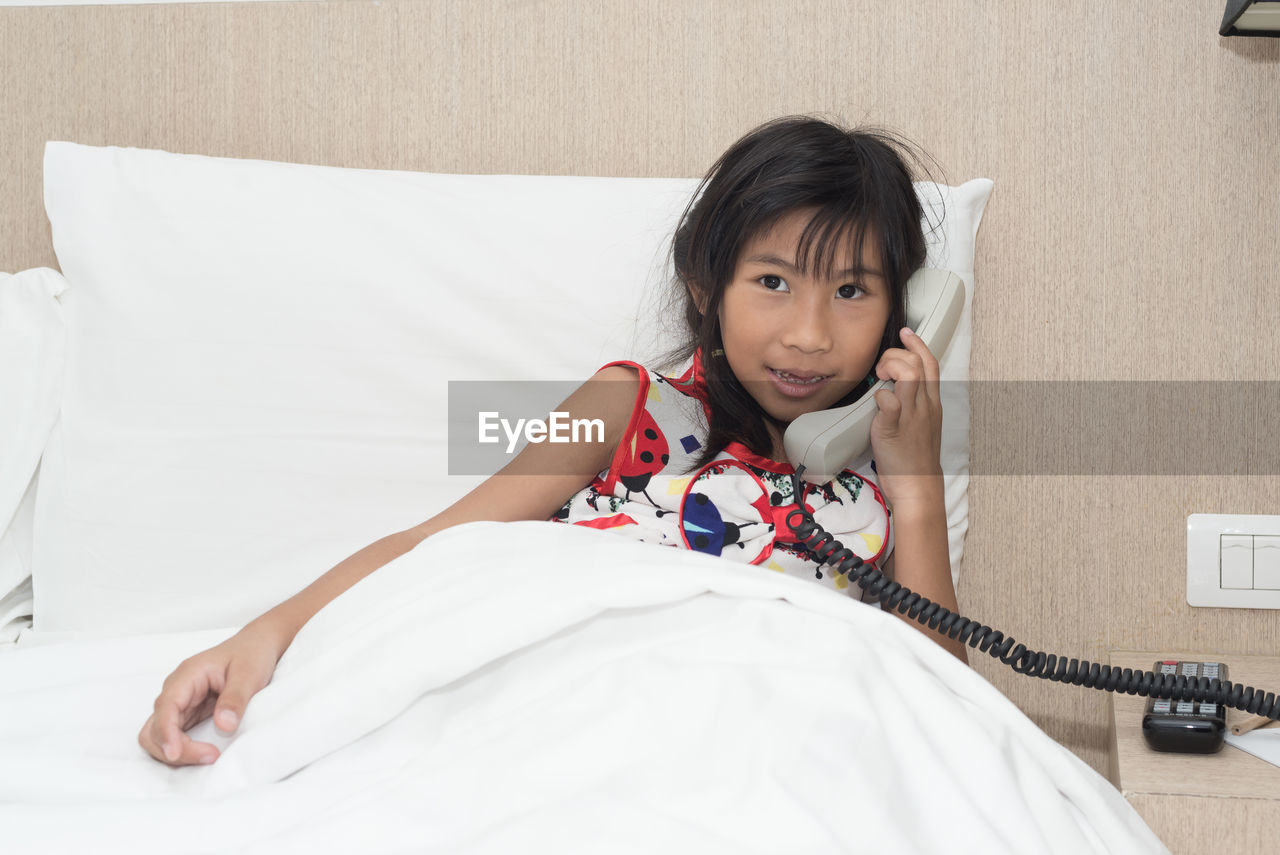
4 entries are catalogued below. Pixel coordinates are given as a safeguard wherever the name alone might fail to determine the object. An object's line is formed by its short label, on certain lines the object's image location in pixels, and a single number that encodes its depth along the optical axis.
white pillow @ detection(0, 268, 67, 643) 1.01
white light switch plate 0.99
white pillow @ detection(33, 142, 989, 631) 1.00
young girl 0.85
